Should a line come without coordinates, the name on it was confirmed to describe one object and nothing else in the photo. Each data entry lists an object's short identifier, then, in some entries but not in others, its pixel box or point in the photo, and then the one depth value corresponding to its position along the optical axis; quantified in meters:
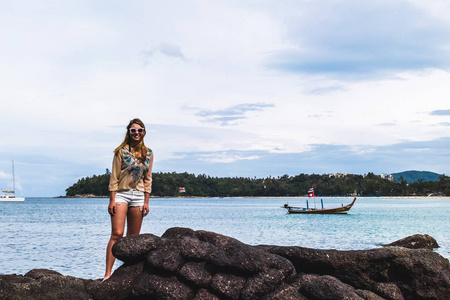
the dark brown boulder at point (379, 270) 8.09
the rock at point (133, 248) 7.75
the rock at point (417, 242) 18.30
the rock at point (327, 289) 7.04
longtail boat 66.06
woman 7.95
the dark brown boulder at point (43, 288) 7.30
